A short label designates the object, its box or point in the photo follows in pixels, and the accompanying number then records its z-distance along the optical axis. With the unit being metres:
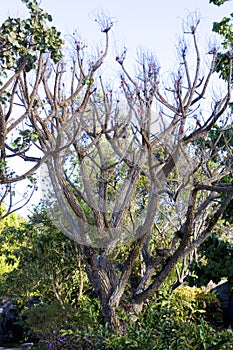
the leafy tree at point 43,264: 8.55
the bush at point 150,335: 4.90
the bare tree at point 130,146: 6.98
